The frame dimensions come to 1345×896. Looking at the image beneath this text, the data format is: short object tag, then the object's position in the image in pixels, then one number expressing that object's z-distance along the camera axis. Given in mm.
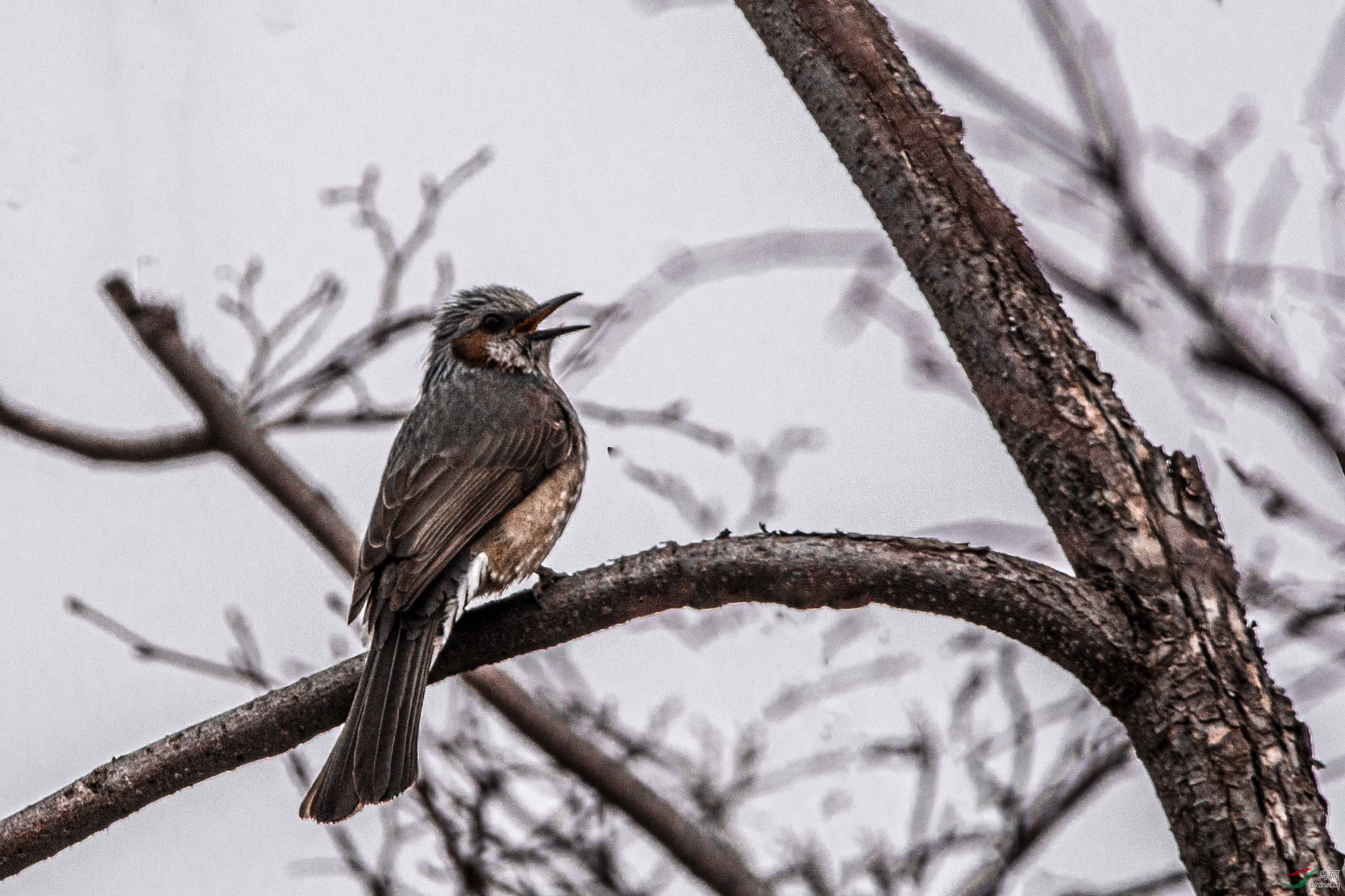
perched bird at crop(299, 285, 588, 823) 7598
